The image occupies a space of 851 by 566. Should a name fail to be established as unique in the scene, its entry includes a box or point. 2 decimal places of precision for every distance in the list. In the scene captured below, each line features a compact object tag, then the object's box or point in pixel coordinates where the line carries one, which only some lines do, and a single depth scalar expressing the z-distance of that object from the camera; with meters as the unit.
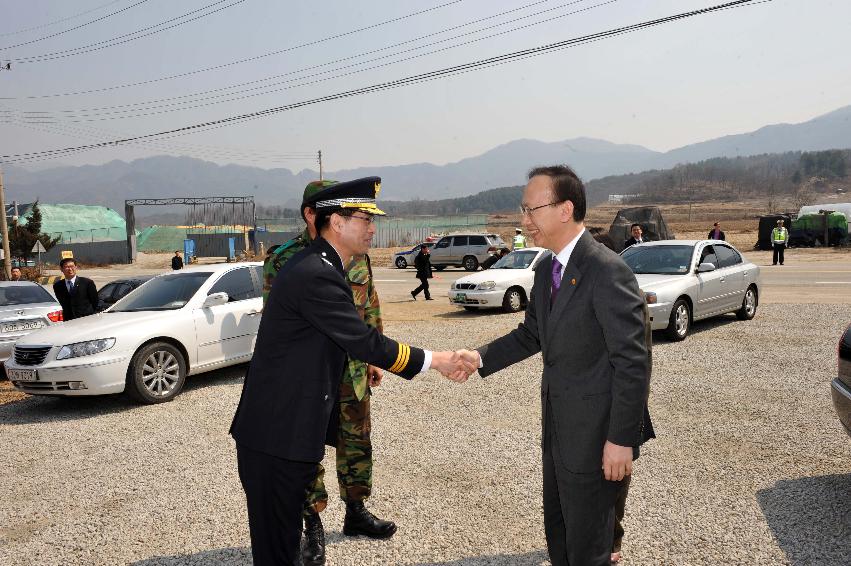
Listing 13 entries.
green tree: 47.38
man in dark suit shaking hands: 2.49
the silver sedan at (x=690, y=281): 10.16
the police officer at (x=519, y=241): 25.74
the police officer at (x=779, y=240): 26.00
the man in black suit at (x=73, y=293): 10.01
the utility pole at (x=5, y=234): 29.38
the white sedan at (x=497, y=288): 14.59
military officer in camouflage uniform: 4.01
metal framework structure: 57.47
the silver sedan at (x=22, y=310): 9.34
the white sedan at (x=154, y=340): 7.18
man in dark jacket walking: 18.32
